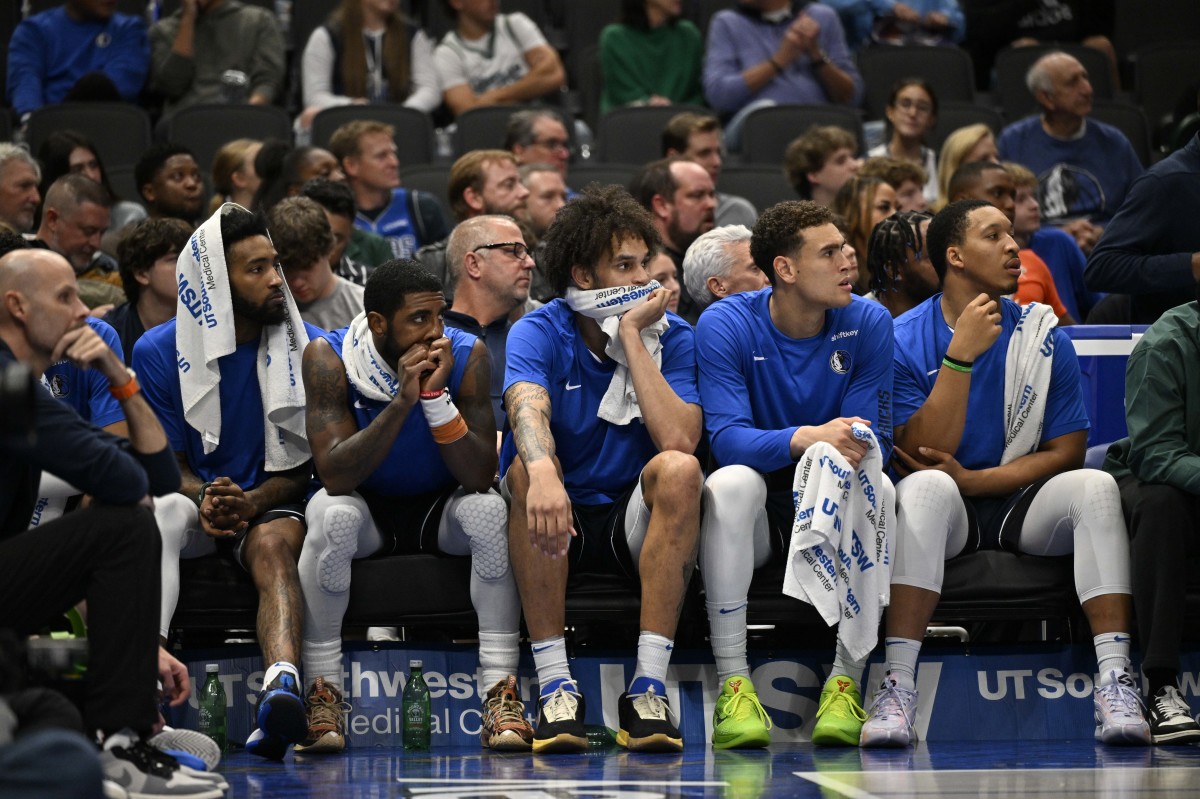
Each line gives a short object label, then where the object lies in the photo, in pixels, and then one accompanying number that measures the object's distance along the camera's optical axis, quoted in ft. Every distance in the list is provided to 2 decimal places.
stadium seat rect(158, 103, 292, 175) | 58.54
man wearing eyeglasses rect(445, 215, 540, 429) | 37.37
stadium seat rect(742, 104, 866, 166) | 60.03
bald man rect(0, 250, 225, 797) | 24.66
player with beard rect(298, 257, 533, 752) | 31.78
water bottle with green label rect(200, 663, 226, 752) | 32.58
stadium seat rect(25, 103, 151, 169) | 58.44
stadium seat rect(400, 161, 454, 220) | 55.62
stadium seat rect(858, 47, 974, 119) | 65.41
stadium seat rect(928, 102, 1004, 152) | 61.26
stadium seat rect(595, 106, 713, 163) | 59.26
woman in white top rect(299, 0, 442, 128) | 61.72
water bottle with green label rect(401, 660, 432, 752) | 32.55
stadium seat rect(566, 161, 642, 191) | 55.11
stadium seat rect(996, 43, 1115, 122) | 65.82
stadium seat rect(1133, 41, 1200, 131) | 66.54
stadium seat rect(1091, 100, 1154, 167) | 61.82
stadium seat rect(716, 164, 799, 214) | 55.67
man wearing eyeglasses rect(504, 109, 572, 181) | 53.42
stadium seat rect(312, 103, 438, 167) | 58.70
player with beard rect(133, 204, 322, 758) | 32.94
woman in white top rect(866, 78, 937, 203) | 56.75
